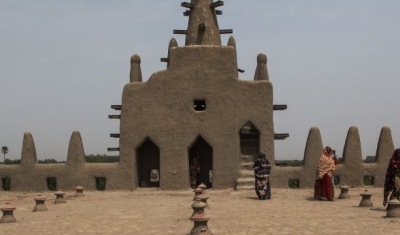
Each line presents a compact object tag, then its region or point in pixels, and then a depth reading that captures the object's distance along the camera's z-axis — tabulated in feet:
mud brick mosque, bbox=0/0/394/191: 60.03
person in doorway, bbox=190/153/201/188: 63.89
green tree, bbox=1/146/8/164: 248.93
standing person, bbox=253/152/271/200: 49.88
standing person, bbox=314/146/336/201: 48.06
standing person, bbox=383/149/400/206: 38.27
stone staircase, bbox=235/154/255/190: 58.49
